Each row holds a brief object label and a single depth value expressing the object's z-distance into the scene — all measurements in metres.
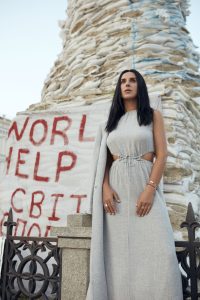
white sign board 3.62
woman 1.89
